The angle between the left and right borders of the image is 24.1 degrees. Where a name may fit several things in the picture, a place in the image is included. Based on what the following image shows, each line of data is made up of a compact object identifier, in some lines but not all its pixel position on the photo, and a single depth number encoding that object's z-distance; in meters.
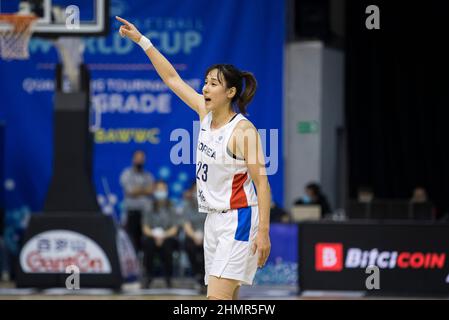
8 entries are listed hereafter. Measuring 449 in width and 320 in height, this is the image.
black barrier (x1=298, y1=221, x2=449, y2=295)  13.84
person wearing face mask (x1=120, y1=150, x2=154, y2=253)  16.86
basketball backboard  13.30
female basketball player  6.74
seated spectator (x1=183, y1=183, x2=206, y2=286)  15.61
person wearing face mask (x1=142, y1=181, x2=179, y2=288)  15.66
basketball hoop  13.01
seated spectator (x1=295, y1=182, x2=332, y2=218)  17.42
